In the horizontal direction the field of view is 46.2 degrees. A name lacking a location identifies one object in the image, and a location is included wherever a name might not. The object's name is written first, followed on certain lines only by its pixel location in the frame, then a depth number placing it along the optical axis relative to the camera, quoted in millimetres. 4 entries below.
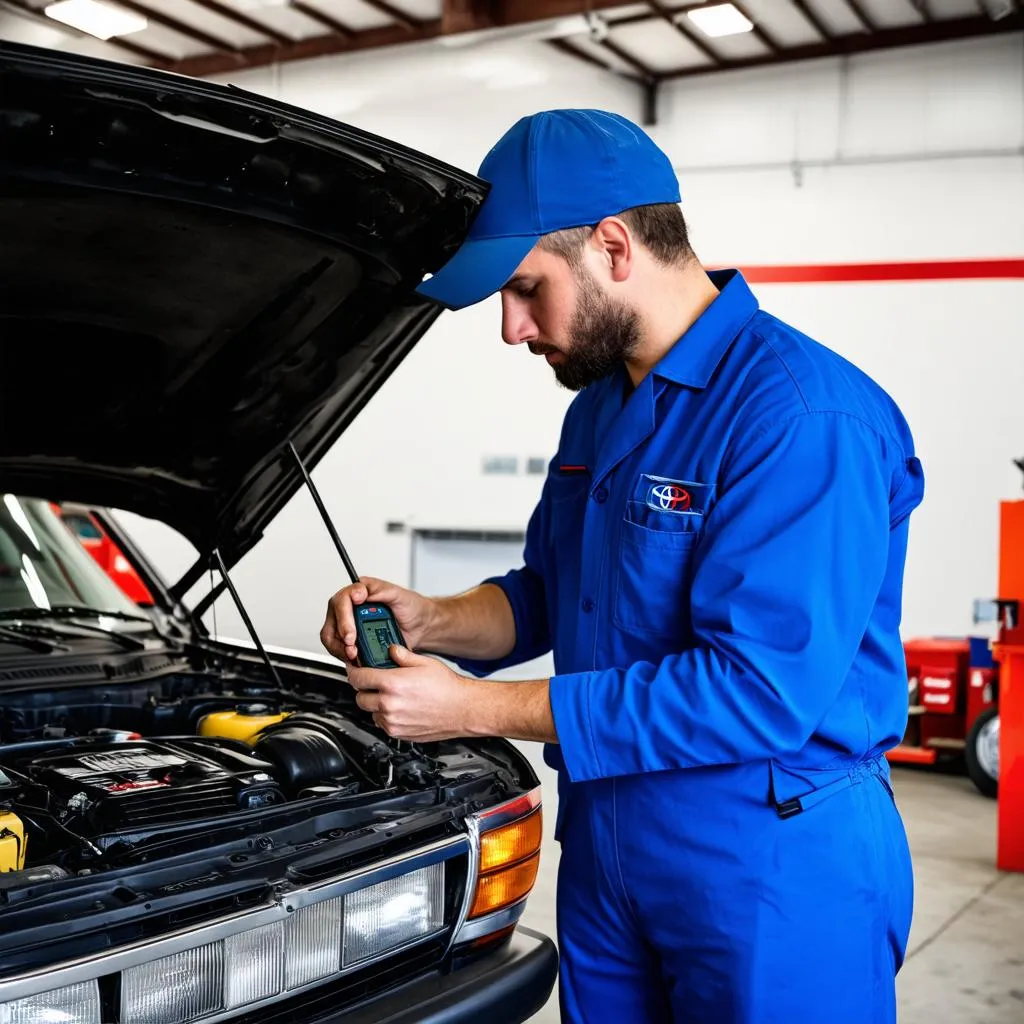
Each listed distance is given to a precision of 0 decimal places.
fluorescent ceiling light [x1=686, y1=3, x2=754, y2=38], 7684
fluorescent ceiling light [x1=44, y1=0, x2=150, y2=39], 8391
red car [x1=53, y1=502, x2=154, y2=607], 3014
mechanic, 1338
